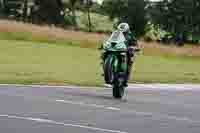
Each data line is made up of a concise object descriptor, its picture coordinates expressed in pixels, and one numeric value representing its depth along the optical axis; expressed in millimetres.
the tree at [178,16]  96812
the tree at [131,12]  96500
